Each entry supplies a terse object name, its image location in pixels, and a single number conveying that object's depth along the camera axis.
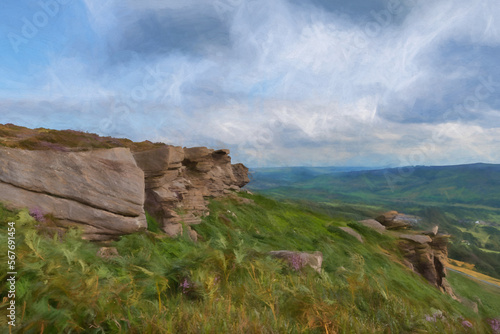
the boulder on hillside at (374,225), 24.47
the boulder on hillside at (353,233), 19.91
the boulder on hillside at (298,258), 5.46
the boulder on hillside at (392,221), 26.53
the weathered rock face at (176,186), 11.50
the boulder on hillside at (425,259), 20.97
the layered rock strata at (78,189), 7.25
